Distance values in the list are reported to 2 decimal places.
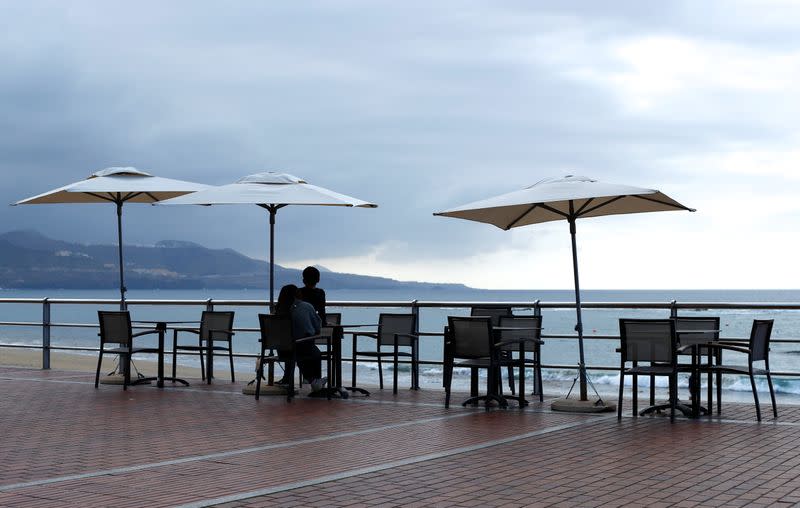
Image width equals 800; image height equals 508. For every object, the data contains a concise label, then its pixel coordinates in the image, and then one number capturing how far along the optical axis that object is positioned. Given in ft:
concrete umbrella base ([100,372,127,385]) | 47.03
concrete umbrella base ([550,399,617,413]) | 35.94
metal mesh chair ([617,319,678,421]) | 32.60
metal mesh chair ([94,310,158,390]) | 43.91
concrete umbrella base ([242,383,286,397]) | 42.47
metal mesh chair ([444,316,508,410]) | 36.22
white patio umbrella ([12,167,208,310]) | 44.91
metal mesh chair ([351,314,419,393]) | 43.42
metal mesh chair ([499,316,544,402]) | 38.29
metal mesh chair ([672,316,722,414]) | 34.40
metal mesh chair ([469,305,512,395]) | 41.32
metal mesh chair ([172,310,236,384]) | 46.96
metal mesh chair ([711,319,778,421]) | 32.76
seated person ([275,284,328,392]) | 40.70
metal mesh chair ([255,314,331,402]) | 40.40
